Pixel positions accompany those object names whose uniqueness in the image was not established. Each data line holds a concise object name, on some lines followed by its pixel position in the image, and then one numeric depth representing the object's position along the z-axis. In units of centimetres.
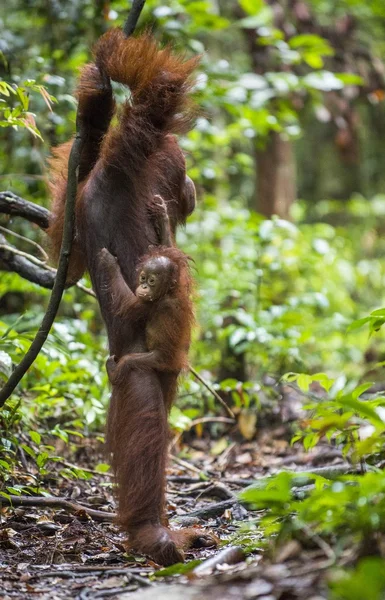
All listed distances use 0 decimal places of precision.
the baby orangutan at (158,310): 630
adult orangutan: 620
